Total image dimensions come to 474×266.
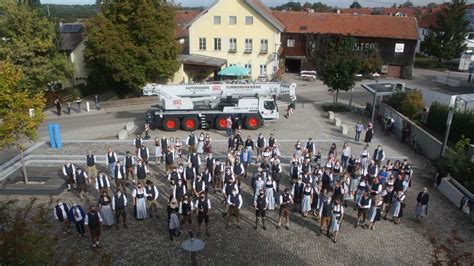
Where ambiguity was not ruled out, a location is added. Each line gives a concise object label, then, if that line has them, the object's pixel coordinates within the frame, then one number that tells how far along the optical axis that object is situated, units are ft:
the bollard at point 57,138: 71.42
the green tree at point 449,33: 165.17
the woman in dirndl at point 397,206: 46.32
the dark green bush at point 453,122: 70.38
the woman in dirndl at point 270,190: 47.83
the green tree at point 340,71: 99.60
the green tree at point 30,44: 99.30
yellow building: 129.39
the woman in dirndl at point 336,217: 42.32
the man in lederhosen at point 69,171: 52.60
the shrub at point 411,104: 85.25
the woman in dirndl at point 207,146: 63.05
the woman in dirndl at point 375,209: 44.54
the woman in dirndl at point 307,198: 46.87
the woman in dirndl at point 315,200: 47.32
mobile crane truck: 81.61
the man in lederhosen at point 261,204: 43.88
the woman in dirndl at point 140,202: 45.01
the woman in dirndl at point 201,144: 64.18
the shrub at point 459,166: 55.06
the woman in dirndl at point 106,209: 43.47
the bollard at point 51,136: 71.13
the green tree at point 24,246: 22.26
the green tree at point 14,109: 51.06
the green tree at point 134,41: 103.91
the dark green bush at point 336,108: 102.24
